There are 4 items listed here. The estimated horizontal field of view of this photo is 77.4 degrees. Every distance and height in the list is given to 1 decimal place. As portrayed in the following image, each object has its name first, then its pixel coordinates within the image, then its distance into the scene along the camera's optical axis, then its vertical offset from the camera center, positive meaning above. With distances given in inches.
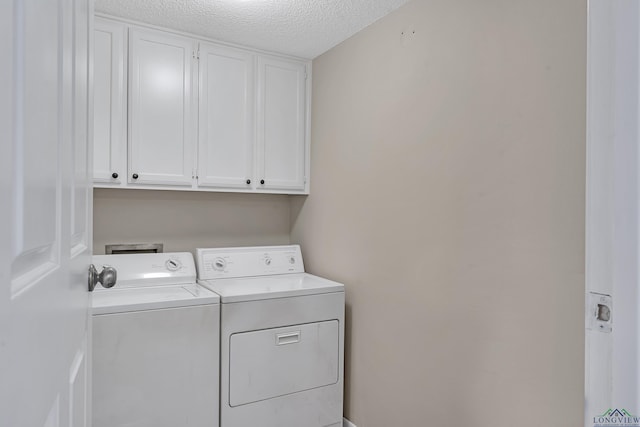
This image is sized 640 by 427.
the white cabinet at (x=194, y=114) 84.0 +22.7
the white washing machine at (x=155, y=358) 67.0 -26.1
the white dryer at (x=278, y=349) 77.8 -28.2
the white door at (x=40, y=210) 14.5 +0.0
